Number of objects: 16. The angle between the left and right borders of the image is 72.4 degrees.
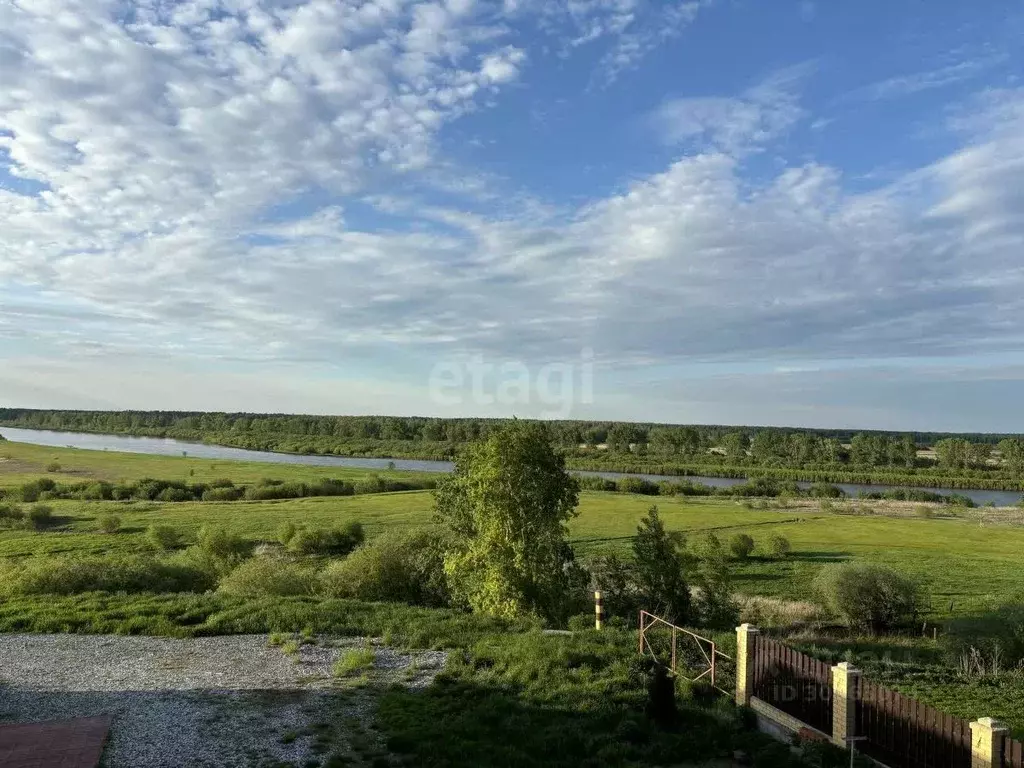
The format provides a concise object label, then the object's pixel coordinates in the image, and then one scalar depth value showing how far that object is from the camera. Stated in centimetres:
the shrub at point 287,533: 4153
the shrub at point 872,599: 2653
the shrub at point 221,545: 3262
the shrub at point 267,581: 2081
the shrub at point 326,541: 3997
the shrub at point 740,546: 4116
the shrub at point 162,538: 3941
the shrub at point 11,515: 4715
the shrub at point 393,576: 2242
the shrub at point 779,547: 4241
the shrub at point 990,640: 1762
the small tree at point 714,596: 2139
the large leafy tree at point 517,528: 1842
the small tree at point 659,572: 2064
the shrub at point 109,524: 4497
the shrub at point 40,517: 4866
